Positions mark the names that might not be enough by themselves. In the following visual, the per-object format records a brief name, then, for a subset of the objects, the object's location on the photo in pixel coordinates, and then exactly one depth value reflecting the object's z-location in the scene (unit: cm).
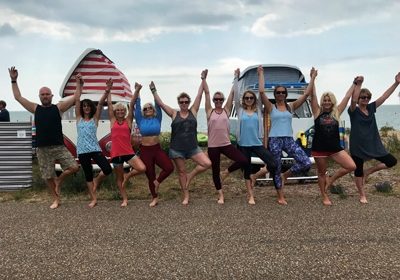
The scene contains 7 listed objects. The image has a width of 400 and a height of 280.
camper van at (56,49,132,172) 1066
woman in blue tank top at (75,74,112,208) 709
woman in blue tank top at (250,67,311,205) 708
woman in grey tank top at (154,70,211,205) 713
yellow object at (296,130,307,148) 888
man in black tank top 702
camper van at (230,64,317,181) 896
